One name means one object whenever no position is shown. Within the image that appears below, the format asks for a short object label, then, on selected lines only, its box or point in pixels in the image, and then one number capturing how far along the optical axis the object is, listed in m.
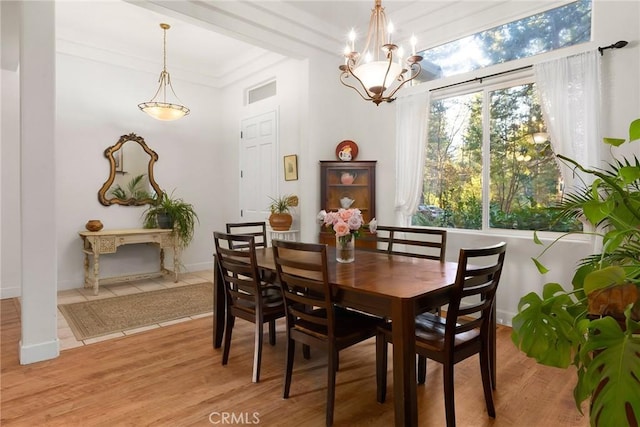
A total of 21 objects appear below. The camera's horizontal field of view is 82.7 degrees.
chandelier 2.55
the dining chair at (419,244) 2.41
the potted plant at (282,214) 4.50
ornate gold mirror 5.04
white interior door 5.19
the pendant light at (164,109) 4.44
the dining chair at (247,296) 2.40
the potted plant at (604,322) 0.70
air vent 5.21
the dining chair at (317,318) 1.93
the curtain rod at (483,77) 3.33
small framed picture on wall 4.70
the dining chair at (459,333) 1.81
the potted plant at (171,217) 5.15
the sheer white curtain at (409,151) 3.99
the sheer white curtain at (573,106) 2.89
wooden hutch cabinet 4.34
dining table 1.69
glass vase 2.59
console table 4.48
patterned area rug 3.41
